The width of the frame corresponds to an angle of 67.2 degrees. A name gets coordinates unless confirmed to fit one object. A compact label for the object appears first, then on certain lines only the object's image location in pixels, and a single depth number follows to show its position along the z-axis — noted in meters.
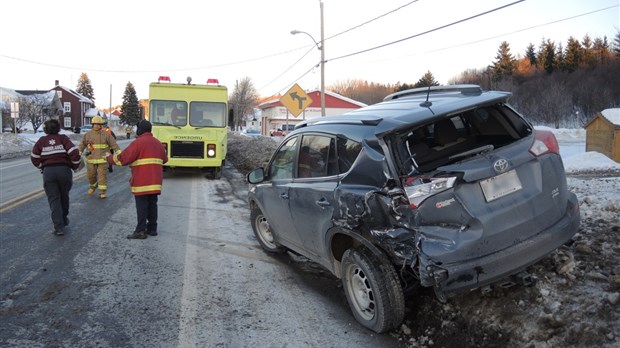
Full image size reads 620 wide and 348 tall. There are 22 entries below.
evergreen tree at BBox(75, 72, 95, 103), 107.25
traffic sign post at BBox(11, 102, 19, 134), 29.55
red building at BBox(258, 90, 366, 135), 57.53
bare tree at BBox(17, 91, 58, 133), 50.34
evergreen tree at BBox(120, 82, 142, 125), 91.69
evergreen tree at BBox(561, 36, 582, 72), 75.44
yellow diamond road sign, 18.58
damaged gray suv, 3.20
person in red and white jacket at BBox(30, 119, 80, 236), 6.87
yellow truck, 13.59
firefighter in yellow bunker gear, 10.52
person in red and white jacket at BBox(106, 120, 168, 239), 6.75
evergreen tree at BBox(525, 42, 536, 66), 87.88
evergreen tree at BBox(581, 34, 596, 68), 74.62
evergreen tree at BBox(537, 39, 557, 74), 78.94
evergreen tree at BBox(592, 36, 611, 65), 73.38
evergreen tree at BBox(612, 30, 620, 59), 68.61
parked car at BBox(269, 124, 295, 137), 46.58
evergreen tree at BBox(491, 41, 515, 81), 83.31
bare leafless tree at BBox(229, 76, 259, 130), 81.69
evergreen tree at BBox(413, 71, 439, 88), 60.33
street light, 22.52
